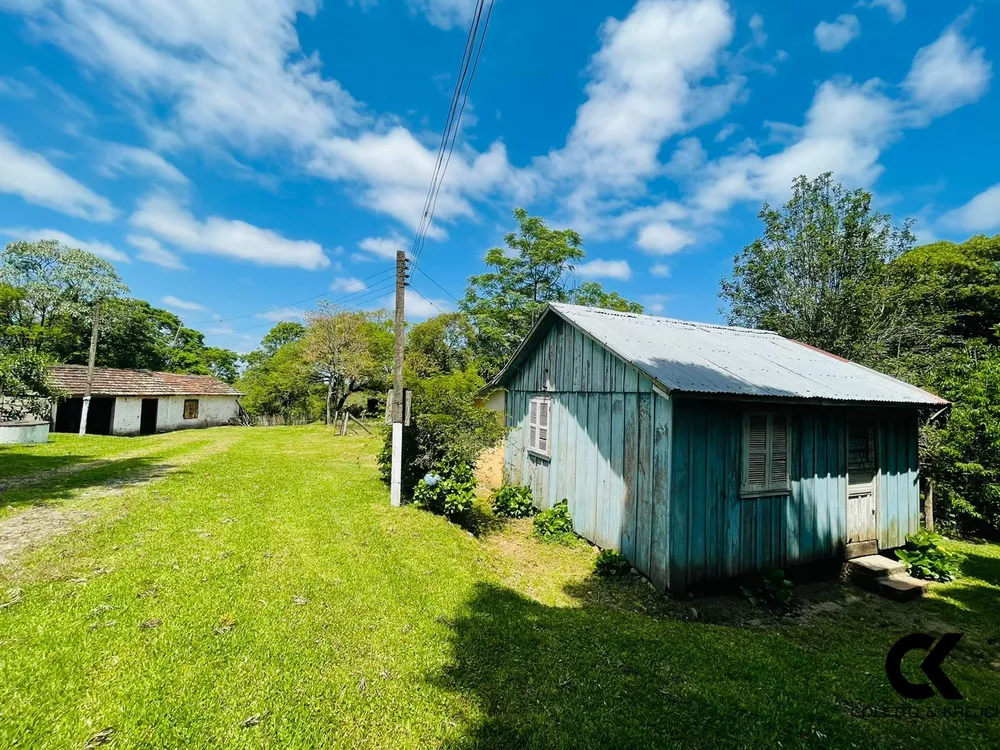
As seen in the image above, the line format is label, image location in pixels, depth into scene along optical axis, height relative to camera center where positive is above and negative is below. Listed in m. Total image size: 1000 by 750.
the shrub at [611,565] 6.82 -2.58
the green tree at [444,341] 32.34 +4.44
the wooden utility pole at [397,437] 8.77 -0.84
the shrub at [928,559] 7.67 -2.59
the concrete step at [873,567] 7.22 -2.60
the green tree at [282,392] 33.31 -0.01
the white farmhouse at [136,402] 20.97 -0.85
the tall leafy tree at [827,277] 19.12 +7.04
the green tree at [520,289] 31.12 +8.54
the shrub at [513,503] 9.98 -2.40
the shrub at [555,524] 8.42 -2.47
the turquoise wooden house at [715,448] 6.27 -0.64
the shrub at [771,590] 6.31 -2.68
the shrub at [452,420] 8.41 -0.41
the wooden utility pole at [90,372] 18.86 +0.53
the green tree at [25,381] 10.08 +0.00
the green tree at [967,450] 8.51 -0.70
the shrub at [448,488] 8.52 -1.81
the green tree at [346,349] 27.72 +3.08
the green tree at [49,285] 27.92 +6.76
